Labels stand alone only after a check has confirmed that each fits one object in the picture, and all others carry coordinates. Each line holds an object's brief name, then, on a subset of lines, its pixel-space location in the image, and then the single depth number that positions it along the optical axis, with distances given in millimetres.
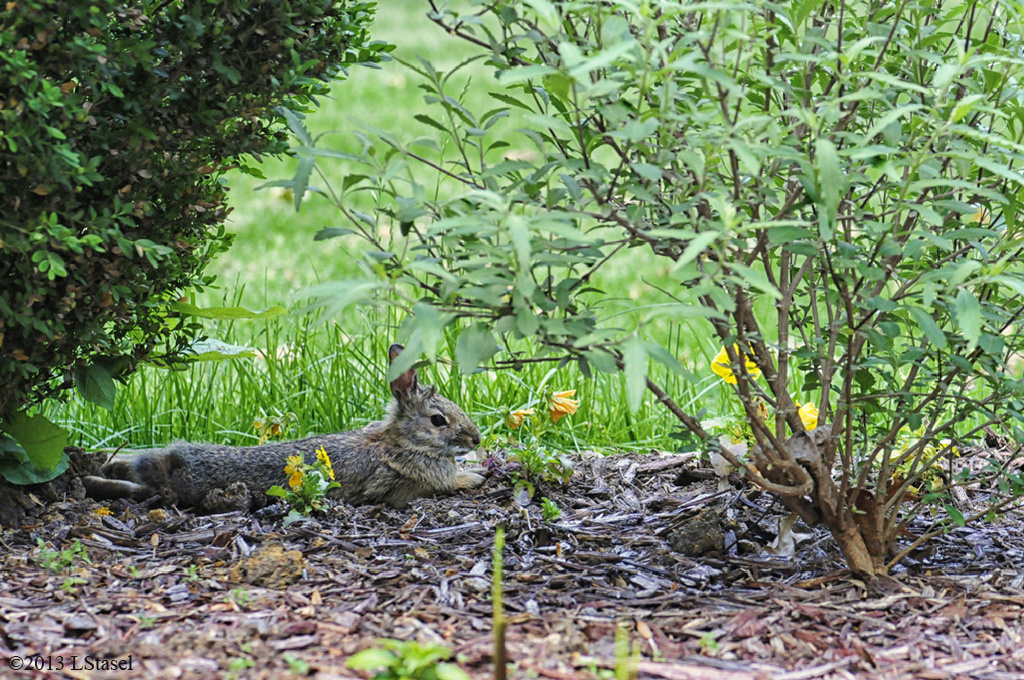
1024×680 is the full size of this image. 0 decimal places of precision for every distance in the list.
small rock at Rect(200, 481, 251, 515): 7277
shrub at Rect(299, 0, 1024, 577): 4488
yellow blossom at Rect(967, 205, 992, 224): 6436
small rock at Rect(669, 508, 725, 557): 6473
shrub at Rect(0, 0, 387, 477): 5523
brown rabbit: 7566
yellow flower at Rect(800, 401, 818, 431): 7555
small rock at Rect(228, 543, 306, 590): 5906
